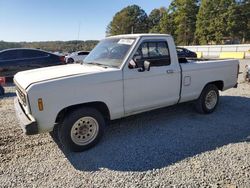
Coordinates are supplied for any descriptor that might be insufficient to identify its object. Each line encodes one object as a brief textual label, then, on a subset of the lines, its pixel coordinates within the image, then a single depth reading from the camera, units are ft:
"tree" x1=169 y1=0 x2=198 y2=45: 178.19
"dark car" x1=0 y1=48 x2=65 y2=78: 35.37
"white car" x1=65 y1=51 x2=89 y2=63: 65.16
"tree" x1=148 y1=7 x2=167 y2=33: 301.63
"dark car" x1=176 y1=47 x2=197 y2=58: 72.68
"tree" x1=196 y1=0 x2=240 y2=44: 140.74
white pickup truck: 11.52
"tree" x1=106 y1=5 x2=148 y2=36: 296.51
